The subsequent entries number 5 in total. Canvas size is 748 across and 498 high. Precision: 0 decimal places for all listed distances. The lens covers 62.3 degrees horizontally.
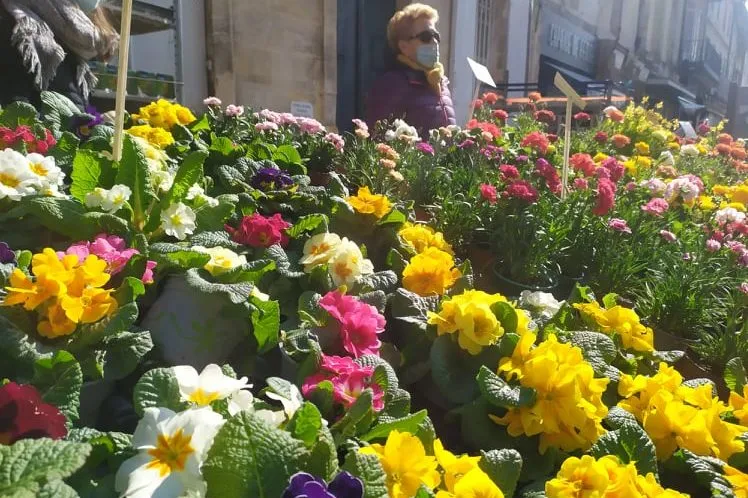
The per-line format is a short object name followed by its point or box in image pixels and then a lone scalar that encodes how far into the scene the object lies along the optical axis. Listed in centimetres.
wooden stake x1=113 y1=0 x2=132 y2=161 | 119
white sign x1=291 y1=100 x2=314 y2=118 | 664
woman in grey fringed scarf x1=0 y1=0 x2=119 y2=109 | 225
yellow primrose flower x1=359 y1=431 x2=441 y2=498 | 80
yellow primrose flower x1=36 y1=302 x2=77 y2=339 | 93
